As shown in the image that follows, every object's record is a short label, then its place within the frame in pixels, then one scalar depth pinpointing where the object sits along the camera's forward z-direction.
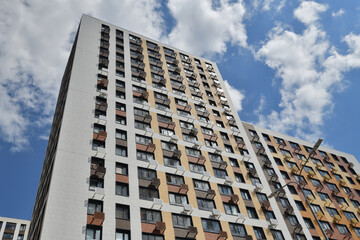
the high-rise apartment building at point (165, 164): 30.84
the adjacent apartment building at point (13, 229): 86.19
